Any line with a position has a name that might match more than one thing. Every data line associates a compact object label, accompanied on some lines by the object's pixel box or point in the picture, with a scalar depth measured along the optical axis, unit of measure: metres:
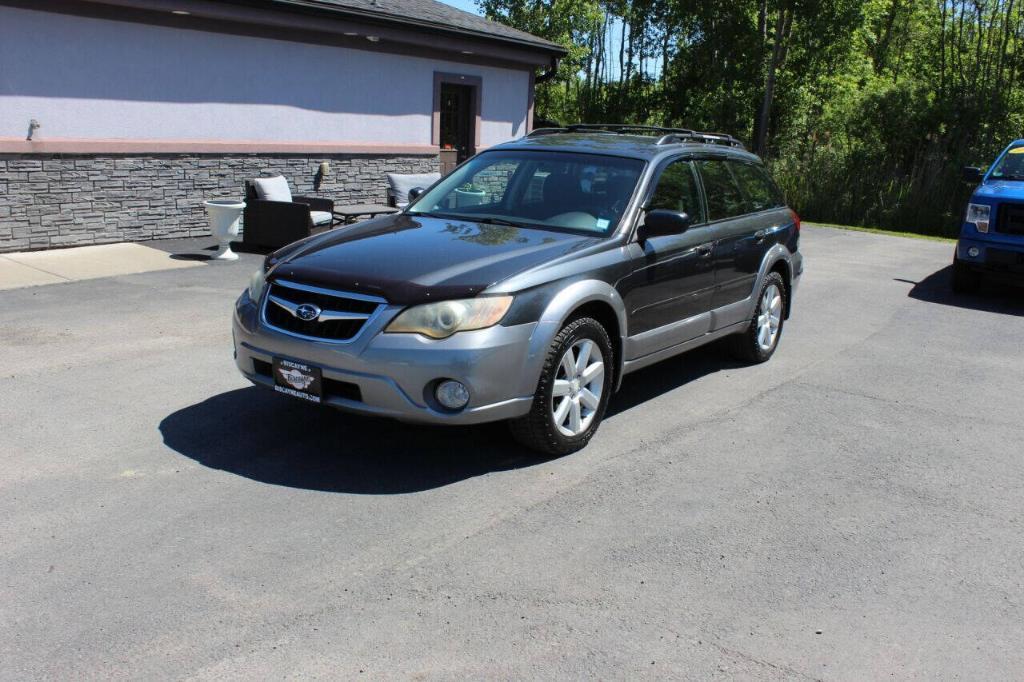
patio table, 13.24
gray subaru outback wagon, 4.77
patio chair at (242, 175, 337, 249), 12.50
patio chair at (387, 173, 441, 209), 15.10
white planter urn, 11.75
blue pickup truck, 10.72
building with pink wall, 11.80
